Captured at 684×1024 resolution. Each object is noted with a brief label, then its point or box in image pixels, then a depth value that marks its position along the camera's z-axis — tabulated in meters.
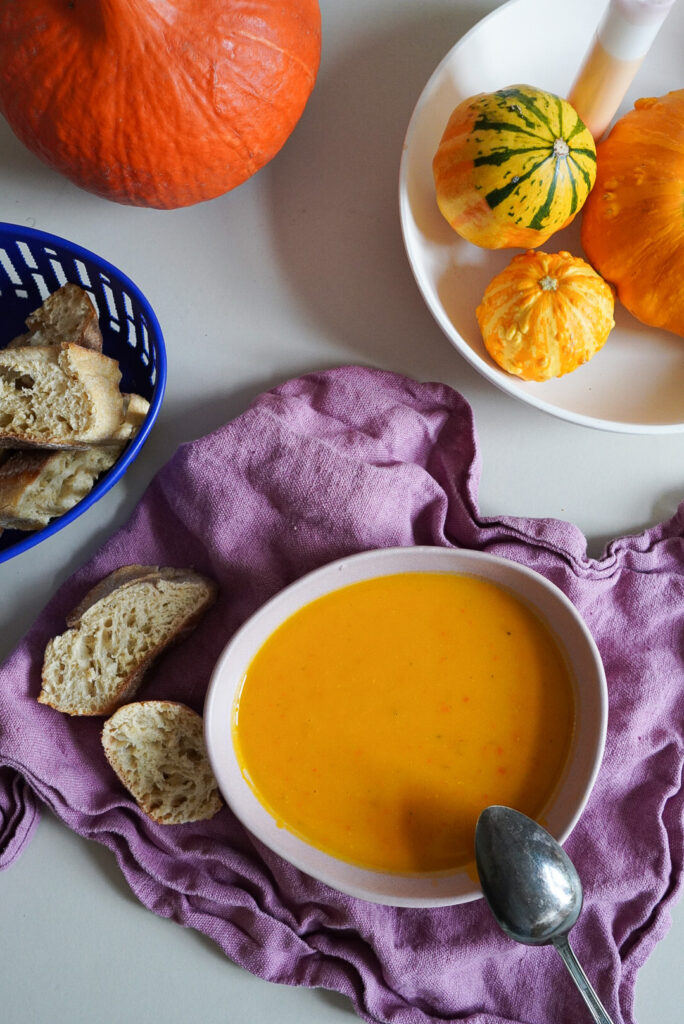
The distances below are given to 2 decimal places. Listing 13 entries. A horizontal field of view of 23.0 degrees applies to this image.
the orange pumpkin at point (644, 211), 0.79
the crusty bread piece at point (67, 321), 0.82
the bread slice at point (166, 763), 0.82
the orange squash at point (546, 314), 0.79
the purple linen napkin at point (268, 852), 0.82
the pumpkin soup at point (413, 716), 0.79
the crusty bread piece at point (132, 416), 0.81
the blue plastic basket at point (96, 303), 0.80
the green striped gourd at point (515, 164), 0.78
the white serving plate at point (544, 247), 0.81
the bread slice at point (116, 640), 0.82
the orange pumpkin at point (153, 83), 0.76
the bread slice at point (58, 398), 0.80
